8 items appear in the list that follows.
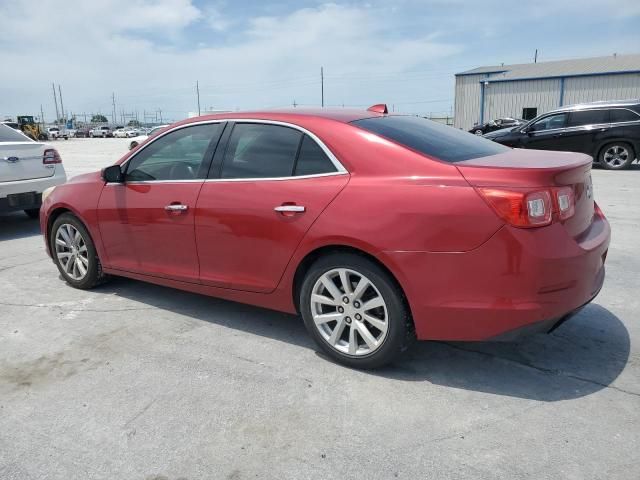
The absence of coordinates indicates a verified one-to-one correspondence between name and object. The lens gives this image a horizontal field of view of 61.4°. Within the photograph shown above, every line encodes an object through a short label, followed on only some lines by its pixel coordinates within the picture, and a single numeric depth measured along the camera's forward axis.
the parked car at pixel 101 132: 72.00
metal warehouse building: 32.06
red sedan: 2.72
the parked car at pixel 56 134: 62.41
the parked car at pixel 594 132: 13.23
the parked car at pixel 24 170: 7.07
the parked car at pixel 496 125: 29.95
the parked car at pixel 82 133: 75.24
